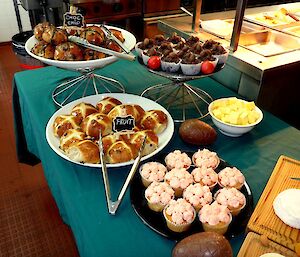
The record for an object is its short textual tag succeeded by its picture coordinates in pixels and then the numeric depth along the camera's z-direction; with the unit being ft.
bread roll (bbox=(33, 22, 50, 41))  4.20
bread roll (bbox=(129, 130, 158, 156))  3.01
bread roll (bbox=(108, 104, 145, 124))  3.39
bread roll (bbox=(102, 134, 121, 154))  3.00
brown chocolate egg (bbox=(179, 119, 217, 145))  3.34
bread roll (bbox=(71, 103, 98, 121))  3.45
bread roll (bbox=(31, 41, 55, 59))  3.92
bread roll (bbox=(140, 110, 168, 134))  3.37
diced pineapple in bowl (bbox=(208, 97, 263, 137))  3.46
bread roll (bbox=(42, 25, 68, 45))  3.99
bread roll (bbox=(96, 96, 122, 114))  3.58
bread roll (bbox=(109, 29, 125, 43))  4.38
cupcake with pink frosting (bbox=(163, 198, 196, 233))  2.33
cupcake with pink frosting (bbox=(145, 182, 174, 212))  2.49
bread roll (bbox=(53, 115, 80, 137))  3.25
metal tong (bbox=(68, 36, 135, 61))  3.51
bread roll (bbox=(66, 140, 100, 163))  2.89
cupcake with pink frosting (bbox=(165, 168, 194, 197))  2.64
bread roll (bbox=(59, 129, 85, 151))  3.04
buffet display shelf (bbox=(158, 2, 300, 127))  4.38
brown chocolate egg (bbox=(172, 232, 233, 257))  2.02
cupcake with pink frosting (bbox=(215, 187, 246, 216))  2.47
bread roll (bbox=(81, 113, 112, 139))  3.19
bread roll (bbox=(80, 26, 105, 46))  3.97
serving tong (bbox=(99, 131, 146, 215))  2.66
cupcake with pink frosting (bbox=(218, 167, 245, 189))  2.68
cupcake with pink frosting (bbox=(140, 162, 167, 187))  2.72
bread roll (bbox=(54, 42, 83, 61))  3.81
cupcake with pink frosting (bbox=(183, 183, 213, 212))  2.49
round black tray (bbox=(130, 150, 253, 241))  2.38
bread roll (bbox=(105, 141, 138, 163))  2.90
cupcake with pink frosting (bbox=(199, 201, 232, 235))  2.32
